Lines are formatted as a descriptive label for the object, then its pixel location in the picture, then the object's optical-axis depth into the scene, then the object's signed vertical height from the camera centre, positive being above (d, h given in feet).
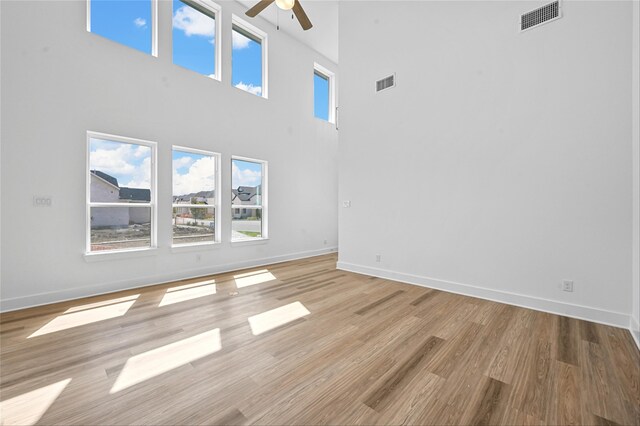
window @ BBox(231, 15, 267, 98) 17.74 +10.56
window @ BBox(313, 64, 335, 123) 23.57 +10.78
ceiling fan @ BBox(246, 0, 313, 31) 10.73 +8.49
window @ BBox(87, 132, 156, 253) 12.37 +0.90
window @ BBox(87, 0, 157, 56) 12.39 +9.25
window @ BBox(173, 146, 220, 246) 15.03 +0.88
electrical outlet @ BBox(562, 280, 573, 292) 9.73 -2.70
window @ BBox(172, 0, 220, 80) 15.07 +10.31
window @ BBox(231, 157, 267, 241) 17.54 +0.87
